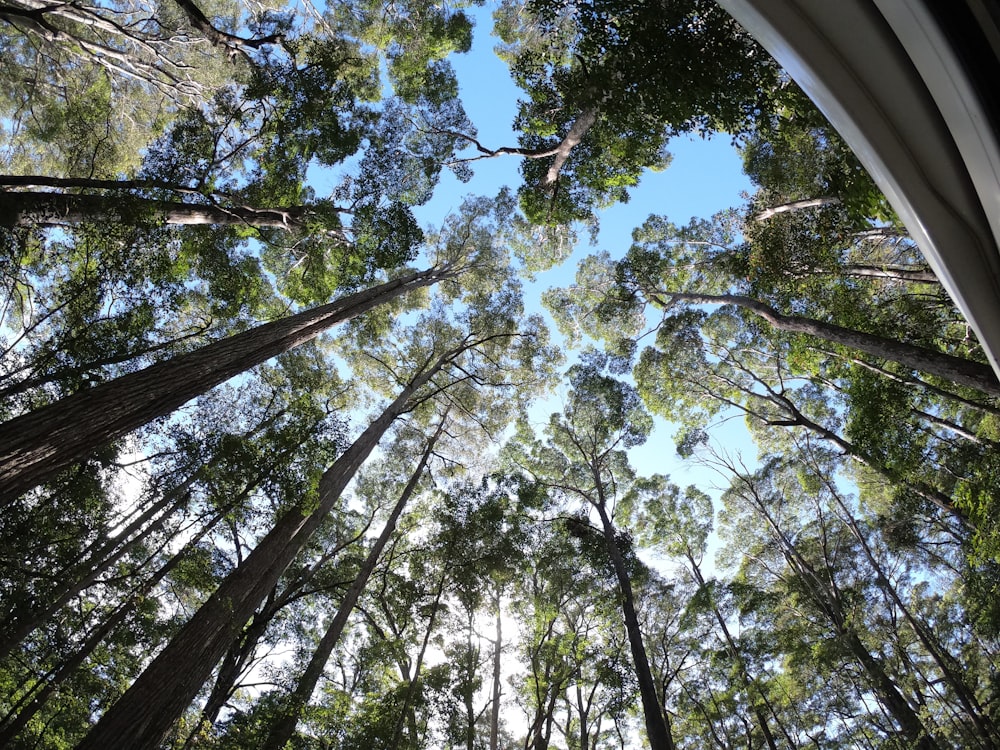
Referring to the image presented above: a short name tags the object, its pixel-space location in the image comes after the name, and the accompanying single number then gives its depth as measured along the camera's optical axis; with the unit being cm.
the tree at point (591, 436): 1442
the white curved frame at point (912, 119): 118
